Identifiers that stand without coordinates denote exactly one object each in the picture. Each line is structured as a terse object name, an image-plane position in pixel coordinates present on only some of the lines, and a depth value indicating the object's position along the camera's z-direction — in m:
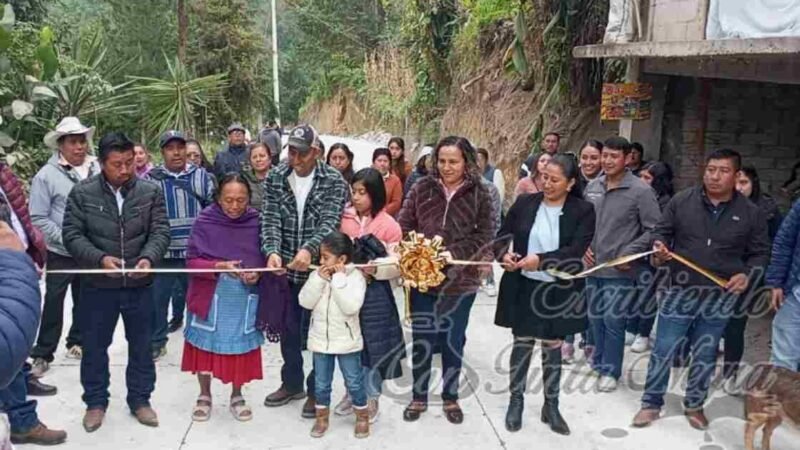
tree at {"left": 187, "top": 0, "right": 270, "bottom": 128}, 19.08
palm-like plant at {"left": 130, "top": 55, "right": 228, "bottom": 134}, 13.38
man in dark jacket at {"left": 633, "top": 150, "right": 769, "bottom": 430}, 4.20
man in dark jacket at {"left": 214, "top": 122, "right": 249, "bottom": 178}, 7.31
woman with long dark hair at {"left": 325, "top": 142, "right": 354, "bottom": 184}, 6.71
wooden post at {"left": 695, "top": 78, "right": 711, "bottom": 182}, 8.09
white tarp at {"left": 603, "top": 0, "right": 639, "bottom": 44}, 7.80
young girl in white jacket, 4.04
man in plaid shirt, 4.28
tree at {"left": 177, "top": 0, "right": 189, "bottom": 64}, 15.89
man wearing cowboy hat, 4.63
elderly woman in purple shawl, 4.28
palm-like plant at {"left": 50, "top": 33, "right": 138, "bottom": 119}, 11.07
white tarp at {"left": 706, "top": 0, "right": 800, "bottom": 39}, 5.24
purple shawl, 4.29
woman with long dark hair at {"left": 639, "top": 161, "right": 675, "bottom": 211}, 5.96
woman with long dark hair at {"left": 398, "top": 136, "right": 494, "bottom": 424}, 4.27
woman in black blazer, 4.16
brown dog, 3.82
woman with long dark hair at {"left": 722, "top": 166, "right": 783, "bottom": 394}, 4.94
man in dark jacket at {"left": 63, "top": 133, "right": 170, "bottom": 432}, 4.05
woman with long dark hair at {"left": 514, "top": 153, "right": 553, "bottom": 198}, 6.11
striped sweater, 5.21
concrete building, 7.93
